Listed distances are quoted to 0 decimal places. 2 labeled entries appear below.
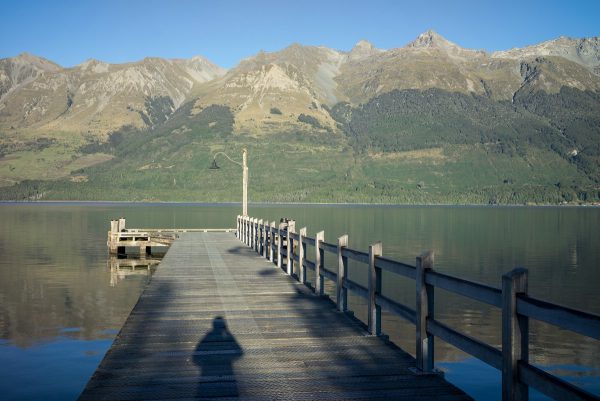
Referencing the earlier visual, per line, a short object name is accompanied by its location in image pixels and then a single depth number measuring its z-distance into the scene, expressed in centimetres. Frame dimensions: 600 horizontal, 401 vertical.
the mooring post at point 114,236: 4297
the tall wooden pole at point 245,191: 4300
